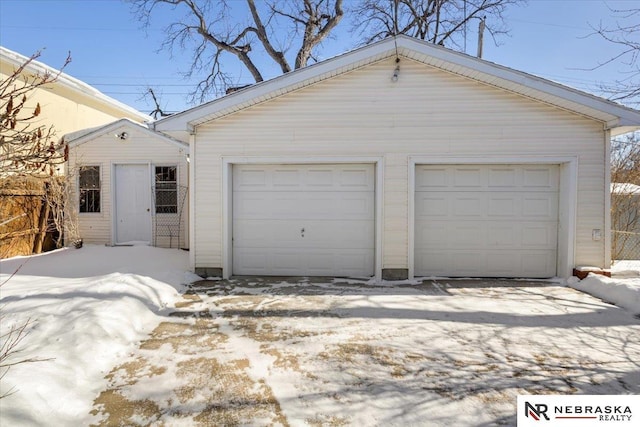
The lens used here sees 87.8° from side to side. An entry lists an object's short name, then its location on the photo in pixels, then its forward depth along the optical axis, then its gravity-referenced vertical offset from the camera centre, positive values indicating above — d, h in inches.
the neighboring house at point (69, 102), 357.1 +142.8
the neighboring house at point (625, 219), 311.3 -12.4
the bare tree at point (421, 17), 618.5 +355.6
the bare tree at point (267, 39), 618.8 +320.1
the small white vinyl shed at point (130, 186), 364.8 +20.3
